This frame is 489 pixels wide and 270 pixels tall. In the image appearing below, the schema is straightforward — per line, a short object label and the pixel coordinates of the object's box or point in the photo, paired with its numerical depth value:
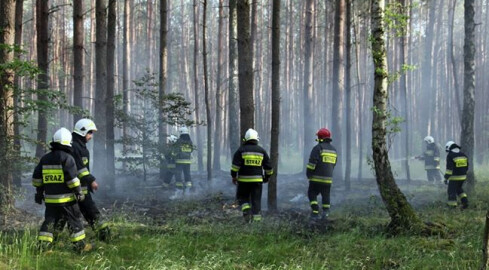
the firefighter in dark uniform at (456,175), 10.80
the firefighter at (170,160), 13.40
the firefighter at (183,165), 13.87
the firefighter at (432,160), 16.55
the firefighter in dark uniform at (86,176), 6.29
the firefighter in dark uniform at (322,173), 9.73
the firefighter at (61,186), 5.73
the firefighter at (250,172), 8.59
